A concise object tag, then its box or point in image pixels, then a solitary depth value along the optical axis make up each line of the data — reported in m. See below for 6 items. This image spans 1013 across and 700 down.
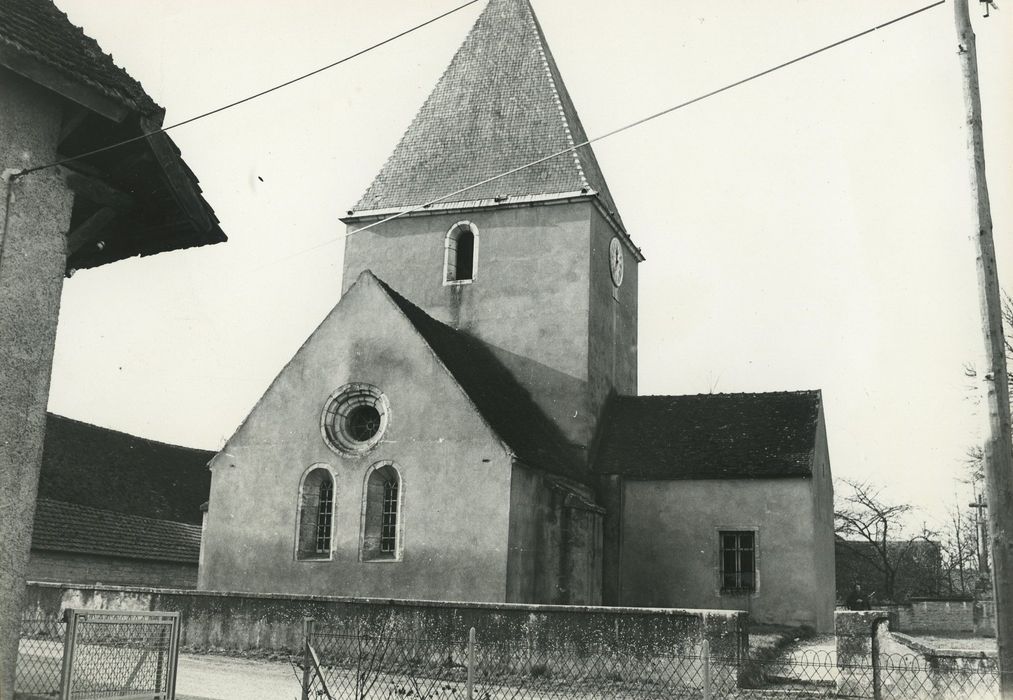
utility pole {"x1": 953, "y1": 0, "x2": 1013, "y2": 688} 9.07
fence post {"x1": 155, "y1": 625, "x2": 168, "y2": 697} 8.81
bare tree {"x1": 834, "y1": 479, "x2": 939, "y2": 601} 51.31
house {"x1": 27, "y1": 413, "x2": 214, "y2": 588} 29.48
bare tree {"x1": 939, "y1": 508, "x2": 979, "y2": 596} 62.25
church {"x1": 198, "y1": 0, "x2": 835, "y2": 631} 21.83
